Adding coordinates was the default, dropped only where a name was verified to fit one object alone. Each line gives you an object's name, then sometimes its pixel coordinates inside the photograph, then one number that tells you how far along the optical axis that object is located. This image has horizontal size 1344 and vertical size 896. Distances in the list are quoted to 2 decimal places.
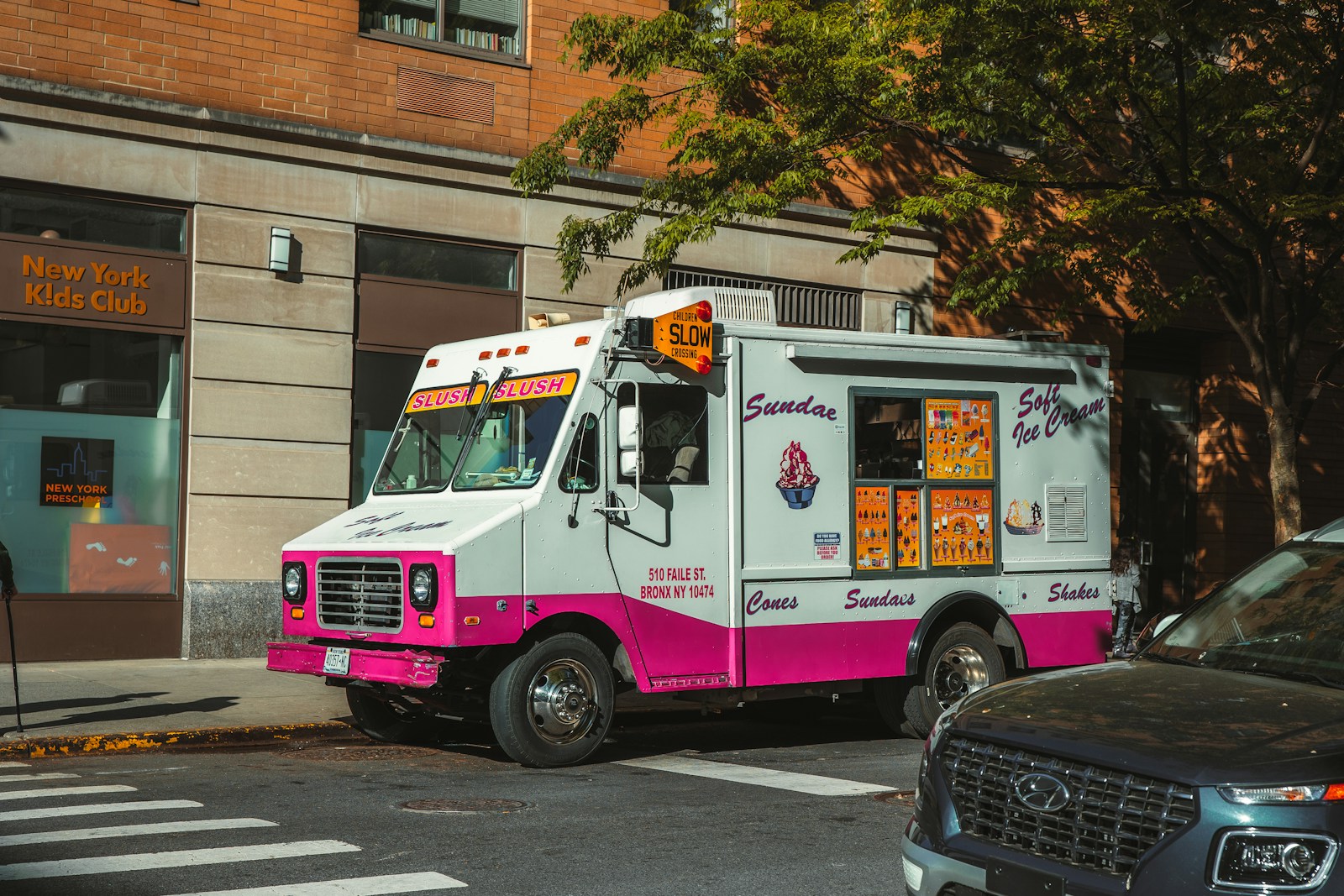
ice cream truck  9.26
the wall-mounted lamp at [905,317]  19.56
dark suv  3.81
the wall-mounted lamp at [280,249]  15.02
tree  13.17
